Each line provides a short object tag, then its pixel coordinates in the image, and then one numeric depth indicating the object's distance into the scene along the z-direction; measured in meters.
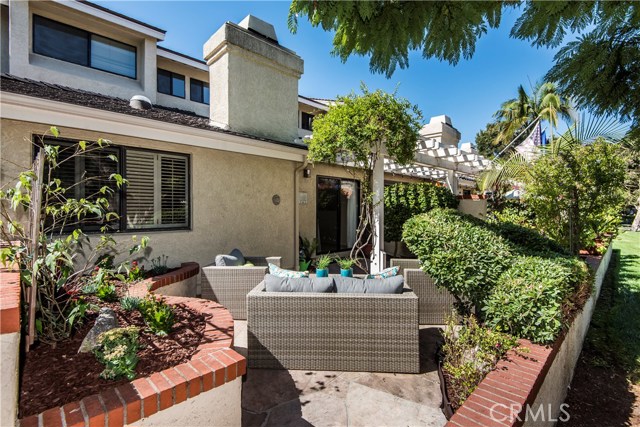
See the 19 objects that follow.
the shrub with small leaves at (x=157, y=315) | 3.14
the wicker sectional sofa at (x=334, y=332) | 4.05
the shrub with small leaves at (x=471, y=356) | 3.06
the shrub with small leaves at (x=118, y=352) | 2.34
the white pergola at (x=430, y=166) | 7.52
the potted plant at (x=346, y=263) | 6.93
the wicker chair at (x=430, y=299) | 5.59
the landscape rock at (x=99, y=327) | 2.69
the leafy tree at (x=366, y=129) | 6.36
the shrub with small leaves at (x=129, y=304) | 3.68
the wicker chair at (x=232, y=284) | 5.82
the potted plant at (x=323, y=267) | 5.32
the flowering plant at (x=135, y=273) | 4.87
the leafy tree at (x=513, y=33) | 2.57
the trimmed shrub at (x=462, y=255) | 4.21
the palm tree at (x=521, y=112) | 24.62
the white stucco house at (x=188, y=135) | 5.59
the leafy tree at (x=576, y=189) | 7.14
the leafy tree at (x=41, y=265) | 2.56
